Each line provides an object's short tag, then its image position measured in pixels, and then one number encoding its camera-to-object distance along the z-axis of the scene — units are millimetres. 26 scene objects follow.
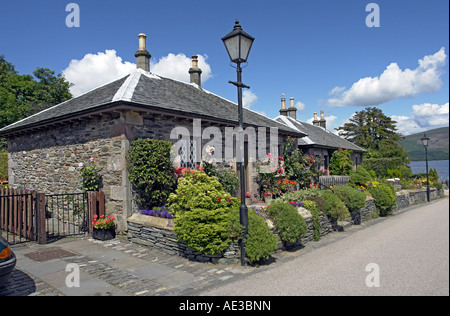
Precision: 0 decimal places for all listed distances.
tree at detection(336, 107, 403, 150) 42625
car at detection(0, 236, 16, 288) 4652
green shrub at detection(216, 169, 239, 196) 10672
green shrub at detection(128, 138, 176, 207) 8164
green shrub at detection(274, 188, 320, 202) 9867
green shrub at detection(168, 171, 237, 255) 6355
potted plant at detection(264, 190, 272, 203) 12617
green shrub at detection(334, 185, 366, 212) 11062
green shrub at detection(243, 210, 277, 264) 6355
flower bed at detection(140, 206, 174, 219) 7729
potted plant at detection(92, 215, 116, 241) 8430
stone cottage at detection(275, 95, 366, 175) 19245
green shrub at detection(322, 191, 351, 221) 9773
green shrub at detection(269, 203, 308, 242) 7438
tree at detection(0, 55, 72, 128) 28188
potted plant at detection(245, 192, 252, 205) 12367
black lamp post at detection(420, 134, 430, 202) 18391
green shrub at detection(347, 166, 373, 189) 15141
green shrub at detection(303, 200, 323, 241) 9000
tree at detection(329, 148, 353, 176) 21297
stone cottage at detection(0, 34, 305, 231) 8523
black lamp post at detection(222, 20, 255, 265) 6410
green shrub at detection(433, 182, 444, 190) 23359
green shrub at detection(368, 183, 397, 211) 13430
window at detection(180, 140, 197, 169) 9954
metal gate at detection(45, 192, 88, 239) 9266
